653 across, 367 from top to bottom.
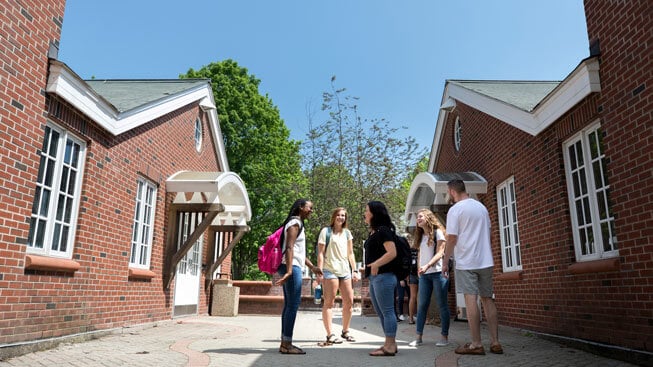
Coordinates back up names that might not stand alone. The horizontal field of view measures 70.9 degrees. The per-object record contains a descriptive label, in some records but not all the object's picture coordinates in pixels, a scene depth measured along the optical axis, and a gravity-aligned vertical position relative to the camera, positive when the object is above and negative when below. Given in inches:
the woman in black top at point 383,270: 193.0 +4.3
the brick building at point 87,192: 190.4 +50.2
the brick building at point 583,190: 173.6 +45.6
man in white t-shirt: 191.8 +8.0
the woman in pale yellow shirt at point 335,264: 221.9 +7.6
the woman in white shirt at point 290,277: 198.8 +1.2
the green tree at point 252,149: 909.2 +262.9
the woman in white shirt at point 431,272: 227.6 +4.1
